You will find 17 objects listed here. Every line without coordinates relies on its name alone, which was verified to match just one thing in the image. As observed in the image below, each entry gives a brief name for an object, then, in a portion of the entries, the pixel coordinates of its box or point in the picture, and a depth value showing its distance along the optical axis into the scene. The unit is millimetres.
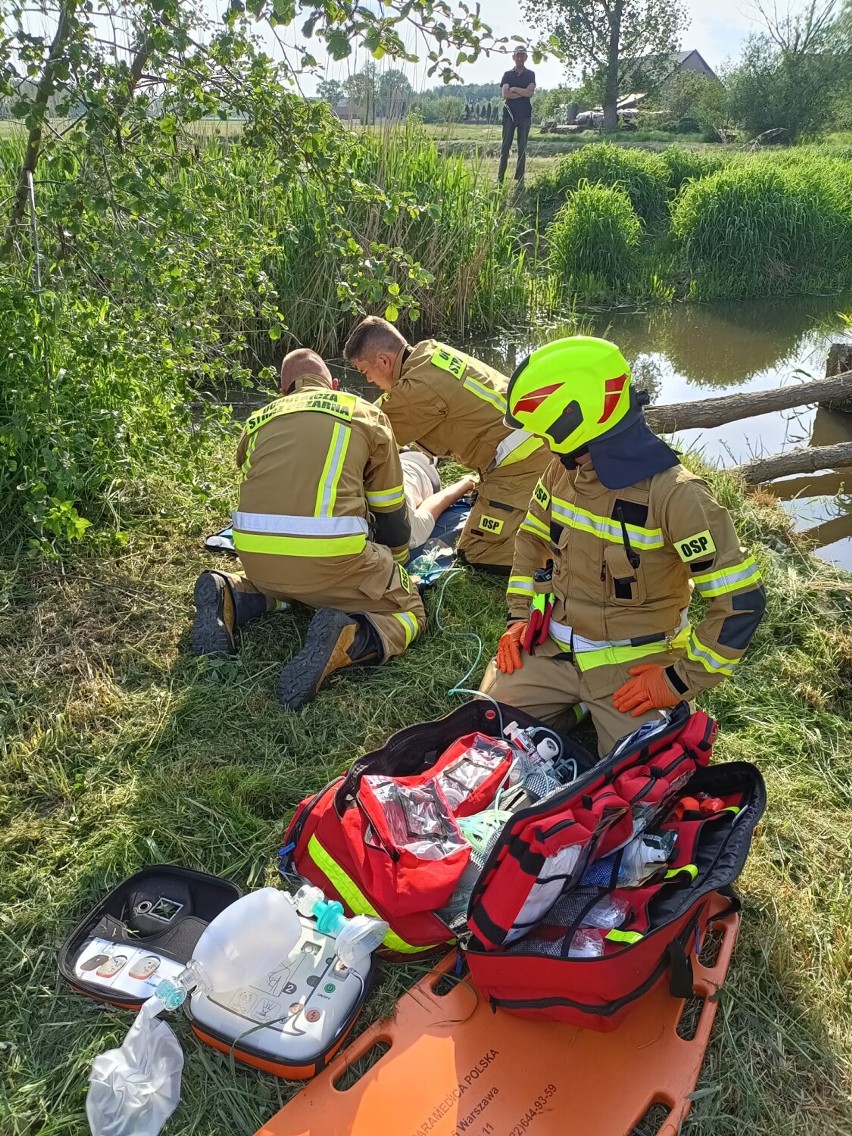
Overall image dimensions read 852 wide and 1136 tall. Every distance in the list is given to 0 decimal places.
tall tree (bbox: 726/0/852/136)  29562
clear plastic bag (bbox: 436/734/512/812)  2920
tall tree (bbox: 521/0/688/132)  38781
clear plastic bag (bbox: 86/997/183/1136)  2043
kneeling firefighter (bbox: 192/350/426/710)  3602
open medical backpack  2182
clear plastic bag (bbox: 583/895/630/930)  2305
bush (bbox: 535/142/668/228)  14172
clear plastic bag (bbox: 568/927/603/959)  2236
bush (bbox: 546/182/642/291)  11531
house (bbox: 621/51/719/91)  38938
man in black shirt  14578
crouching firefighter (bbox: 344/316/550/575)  4582
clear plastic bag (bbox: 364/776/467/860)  2654
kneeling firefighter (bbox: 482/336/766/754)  2832
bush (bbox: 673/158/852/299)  12609
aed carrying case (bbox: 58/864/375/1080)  2191
